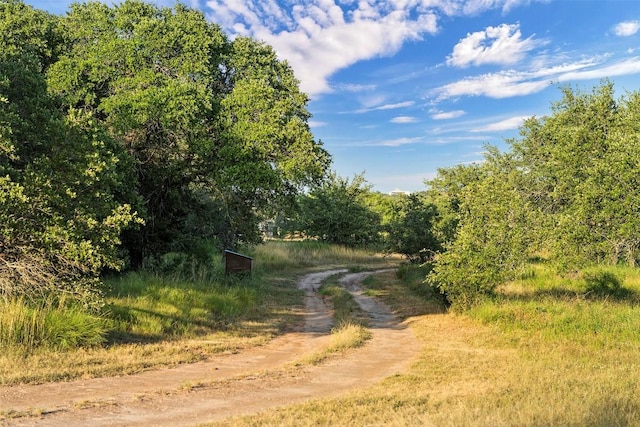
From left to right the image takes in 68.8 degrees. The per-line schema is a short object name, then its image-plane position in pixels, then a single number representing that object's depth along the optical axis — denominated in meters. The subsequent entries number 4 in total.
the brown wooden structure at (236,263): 18.77
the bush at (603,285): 16.70
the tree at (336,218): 44.25
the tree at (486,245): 13.84
